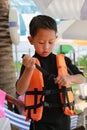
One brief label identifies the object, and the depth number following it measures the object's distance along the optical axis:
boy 1.44
